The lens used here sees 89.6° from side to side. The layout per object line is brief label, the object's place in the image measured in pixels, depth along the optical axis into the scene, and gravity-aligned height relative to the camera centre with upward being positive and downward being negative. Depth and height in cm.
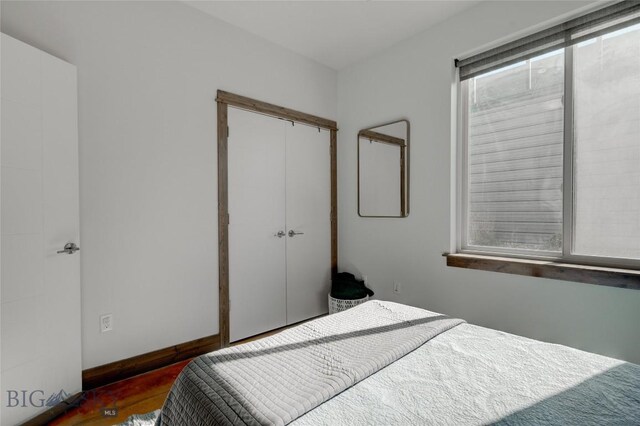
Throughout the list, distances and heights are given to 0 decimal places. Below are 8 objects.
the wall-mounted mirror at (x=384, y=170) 297 +37
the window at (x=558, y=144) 194 +44
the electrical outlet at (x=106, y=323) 207 -74
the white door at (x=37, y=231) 158 -12
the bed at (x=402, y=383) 90 -58
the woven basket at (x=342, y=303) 307 -92
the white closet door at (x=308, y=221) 319 -13
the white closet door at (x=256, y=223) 276 -14
